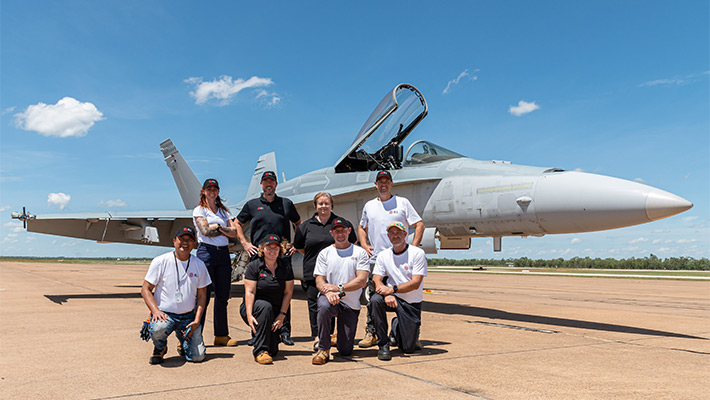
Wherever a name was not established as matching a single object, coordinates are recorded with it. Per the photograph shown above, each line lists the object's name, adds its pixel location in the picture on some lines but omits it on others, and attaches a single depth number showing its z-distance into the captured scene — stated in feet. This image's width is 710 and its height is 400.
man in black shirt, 18.43
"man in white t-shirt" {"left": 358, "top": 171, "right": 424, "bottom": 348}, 18.56
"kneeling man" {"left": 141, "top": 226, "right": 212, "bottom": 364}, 14.58
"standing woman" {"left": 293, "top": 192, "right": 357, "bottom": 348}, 17.58
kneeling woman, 14.96
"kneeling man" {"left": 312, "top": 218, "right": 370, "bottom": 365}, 15.03
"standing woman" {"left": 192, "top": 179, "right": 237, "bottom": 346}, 17.81
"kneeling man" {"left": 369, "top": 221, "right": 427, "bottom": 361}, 15.65
